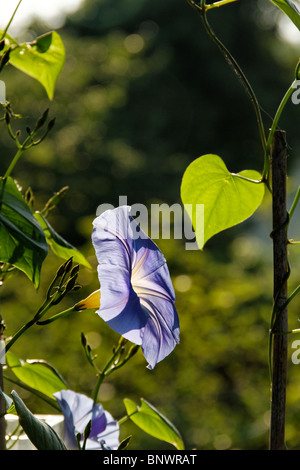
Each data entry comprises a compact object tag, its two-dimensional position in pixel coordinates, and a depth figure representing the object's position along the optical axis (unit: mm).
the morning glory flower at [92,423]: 1487
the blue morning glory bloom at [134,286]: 1383
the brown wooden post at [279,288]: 1412
